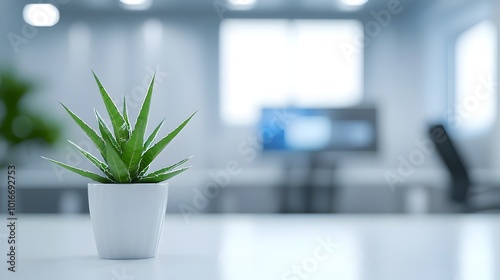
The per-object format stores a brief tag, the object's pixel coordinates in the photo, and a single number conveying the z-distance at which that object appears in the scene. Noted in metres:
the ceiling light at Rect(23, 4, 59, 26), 5.04
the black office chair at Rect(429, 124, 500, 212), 3.51
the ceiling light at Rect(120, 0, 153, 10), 5.05
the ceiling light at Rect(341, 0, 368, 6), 5.04
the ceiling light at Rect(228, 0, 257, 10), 5.02
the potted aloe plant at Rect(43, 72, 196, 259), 0.75
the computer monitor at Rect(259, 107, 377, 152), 4.39
